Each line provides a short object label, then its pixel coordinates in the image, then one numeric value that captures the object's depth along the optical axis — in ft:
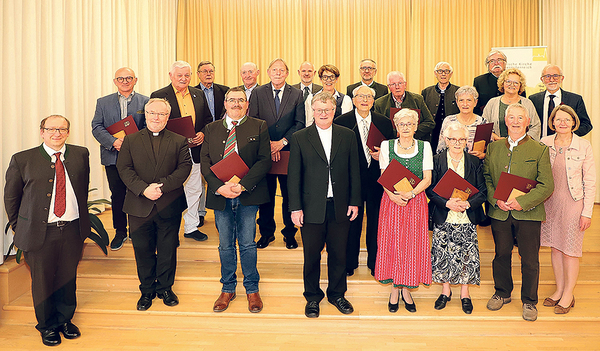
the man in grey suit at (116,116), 12.45
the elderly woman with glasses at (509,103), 12.03
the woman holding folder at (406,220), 10.06
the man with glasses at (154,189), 10.34
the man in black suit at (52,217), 9.52
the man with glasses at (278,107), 12.34
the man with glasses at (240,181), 10.37
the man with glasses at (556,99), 12.54
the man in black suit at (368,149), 11.11
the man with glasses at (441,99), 13.79
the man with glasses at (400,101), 12.67
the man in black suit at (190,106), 12.84
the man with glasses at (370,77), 14.58
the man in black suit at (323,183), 10.11
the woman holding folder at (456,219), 10.11
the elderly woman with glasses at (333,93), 12.71
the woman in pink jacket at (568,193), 10.25
